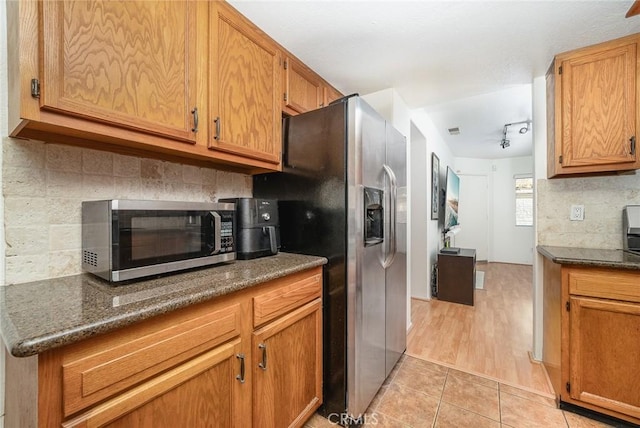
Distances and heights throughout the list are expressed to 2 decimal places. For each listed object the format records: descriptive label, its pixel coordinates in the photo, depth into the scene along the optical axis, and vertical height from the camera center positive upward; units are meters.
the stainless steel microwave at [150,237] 0.97 -0.09
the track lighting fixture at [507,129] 3.64 +1.21
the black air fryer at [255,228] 1.46 -0.08
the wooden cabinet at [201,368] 0.67 -0.50
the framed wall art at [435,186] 3.80 +0.40
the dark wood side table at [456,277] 3.43 -0.81
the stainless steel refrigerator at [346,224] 1.49 -0.06
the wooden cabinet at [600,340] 1.42 -0.69
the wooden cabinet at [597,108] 1.70 +0.70
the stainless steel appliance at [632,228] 1.80 -0.09
